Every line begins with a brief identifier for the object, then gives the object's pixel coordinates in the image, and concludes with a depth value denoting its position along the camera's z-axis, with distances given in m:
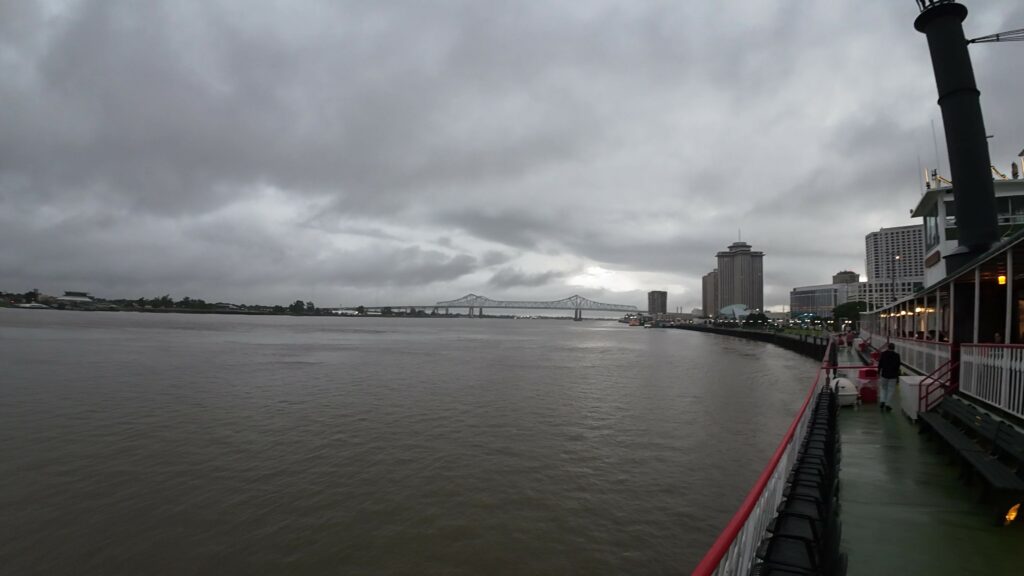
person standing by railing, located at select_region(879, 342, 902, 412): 10.20
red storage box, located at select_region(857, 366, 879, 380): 12.29
